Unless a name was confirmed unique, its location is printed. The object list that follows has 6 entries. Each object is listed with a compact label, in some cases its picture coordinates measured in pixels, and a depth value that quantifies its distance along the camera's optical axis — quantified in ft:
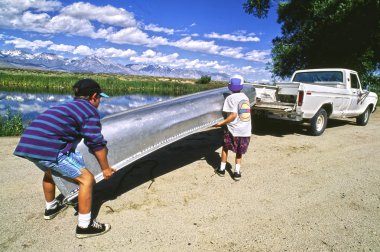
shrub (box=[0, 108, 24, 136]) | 29.73
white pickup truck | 25.45
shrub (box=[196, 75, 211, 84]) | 285.43
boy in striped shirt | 9.39
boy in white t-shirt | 15.94
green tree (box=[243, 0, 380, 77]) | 49.21
